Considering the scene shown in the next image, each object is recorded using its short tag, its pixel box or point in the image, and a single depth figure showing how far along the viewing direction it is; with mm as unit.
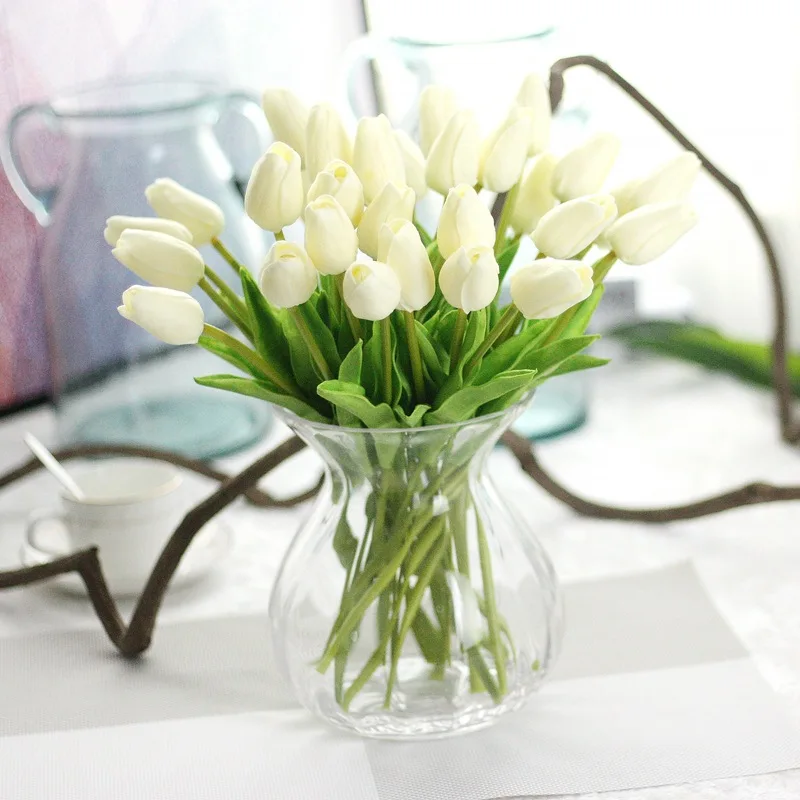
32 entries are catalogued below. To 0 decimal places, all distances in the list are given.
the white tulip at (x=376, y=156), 992
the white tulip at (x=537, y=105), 1036
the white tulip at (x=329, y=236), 948
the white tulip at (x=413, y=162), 1040
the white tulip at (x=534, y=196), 1043
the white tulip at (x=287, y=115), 1028
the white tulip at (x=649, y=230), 991
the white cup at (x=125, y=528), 1242
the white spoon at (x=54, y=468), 1270
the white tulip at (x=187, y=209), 1032
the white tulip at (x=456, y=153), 1005
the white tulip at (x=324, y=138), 1000
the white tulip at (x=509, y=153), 1009
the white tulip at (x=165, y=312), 969
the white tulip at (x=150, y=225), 1023
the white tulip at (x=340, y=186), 971
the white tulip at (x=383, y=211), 977
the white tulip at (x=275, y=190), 965
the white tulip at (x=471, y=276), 949
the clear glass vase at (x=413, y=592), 1044
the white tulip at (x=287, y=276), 950
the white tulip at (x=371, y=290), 940
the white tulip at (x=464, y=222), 962
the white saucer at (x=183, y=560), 1259
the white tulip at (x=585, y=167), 1017
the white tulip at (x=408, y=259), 954
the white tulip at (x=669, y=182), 1018
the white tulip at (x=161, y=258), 992
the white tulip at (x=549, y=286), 953
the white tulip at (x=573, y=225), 972
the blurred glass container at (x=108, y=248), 1447
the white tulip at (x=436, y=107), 1044
